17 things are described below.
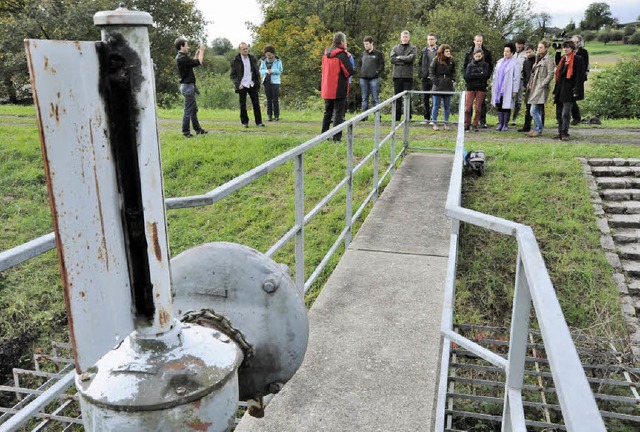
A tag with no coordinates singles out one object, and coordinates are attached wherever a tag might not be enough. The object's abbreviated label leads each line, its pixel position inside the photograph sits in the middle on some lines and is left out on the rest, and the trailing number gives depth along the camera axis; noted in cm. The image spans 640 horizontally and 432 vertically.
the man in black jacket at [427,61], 1154
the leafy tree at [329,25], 2497
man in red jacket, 924
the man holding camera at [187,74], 1003
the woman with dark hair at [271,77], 1323
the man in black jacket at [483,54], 1091
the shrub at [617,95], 1764
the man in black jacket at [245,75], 1151
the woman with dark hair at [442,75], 1102
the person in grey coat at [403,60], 1138
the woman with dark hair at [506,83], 1113
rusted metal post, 102
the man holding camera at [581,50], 1045
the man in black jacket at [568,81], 1015
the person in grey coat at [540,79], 1041
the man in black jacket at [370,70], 1160
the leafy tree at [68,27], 2186
